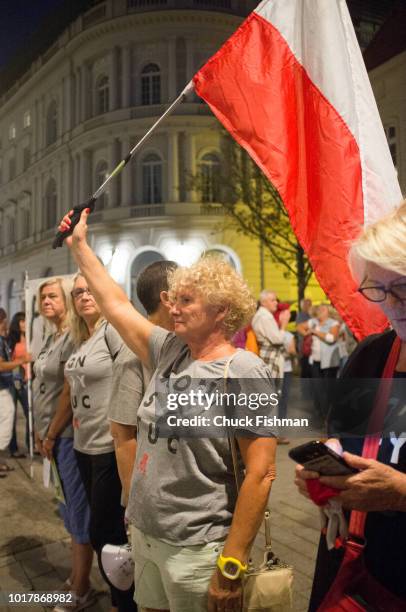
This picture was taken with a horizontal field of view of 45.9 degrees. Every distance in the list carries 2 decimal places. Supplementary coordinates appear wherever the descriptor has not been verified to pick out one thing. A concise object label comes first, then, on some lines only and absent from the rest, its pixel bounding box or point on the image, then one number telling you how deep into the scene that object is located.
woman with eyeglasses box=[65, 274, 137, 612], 2.31
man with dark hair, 1.96
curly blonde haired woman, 1.44
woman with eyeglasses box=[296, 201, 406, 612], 1.00
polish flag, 2.08
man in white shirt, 5.85
